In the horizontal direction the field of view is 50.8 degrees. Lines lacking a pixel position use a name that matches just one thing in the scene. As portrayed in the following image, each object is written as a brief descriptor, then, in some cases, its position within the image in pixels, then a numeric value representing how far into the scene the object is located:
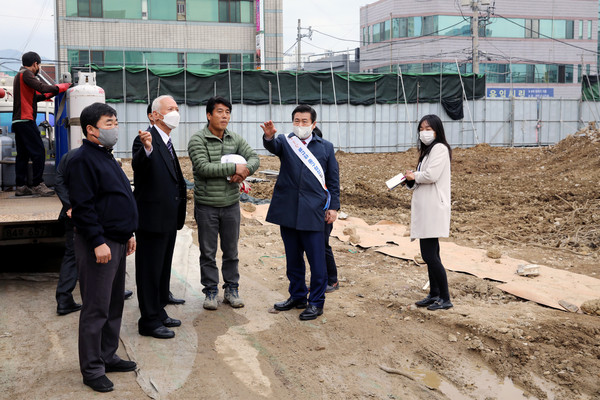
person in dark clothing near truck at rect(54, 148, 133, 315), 5.90
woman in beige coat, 5.75
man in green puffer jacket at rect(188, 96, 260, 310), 5.80
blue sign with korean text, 45.64
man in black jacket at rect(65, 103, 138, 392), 4.05
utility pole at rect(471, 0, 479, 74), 31.34
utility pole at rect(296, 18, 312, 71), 45.66
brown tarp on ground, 6.42
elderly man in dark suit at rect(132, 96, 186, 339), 5.15
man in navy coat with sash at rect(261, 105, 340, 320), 5.79
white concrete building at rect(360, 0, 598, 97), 46.59
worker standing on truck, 7.36
